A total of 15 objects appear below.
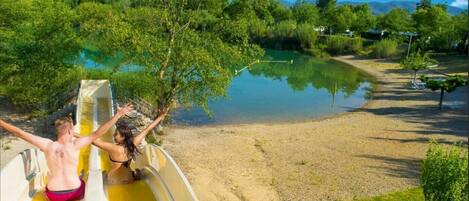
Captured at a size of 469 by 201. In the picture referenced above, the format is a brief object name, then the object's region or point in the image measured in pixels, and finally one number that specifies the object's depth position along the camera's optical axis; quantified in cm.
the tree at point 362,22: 6894
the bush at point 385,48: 5431
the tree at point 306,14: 7600
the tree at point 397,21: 6137
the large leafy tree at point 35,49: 1772
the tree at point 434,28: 5134
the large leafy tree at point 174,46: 1565
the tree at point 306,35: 6519
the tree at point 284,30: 6762
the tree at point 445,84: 2447
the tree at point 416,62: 3262
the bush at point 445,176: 816
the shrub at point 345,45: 6047
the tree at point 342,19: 6916
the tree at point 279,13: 7944
